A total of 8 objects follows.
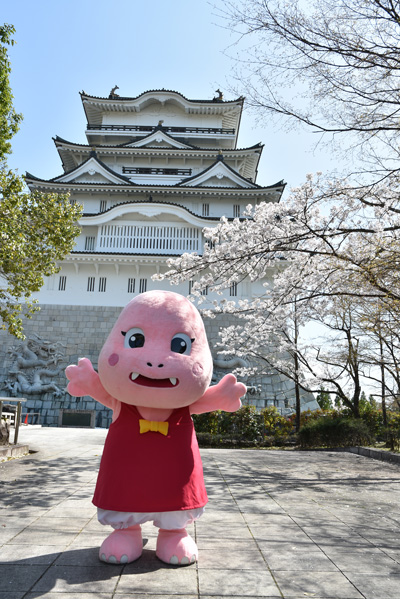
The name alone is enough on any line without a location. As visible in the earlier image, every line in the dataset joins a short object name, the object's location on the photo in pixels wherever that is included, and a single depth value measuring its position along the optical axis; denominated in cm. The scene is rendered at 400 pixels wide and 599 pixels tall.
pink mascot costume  300
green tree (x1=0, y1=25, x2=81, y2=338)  798
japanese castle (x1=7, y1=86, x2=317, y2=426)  1994
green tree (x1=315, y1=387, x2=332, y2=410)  2576
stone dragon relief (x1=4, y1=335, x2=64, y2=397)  1933
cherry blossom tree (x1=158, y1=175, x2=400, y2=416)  779
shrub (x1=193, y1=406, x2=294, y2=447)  1397
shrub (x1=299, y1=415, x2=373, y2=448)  1274
